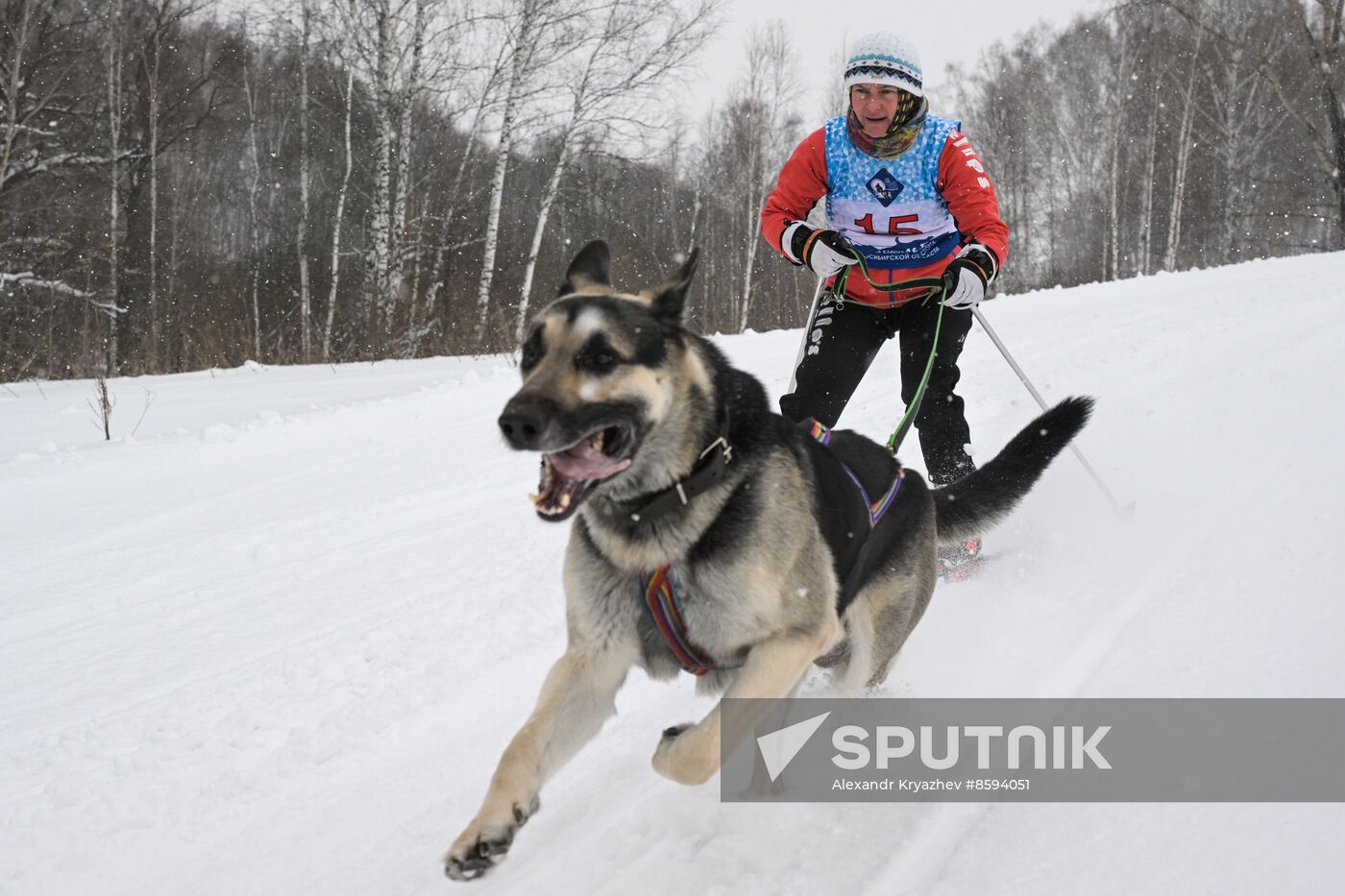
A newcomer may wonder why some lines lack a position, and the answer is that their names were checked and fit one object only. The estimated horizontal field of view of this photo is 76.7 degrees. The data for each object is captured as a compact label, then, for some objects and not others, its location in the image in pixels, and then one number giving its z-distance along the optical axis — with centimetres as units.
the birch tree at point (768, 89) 2450
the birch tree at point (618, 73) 1568
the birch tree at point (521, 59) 1477
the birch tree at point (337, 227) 1508
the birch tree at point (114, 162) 1630
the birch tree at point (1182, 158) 2656
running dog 216
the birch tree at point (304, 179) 1556
